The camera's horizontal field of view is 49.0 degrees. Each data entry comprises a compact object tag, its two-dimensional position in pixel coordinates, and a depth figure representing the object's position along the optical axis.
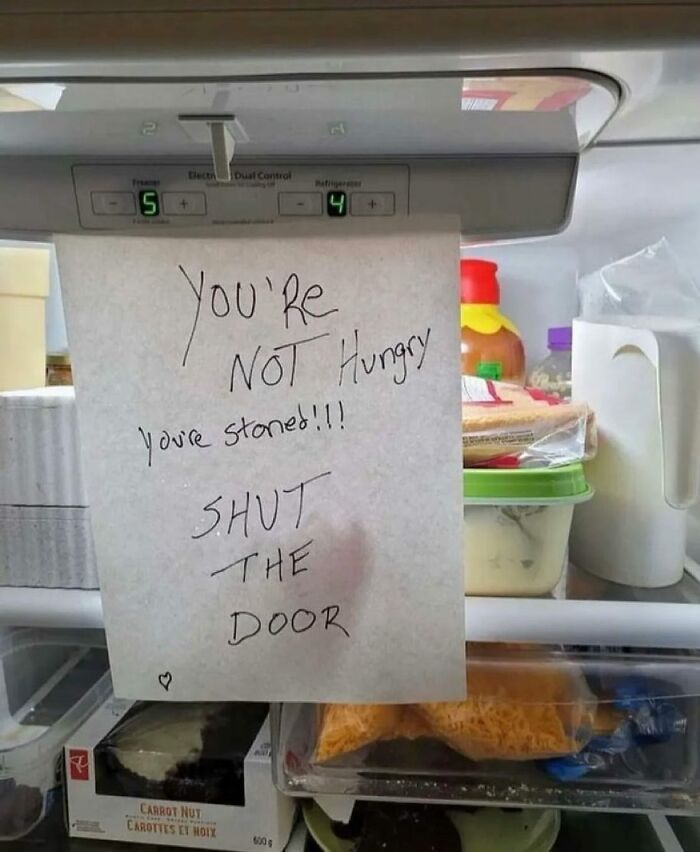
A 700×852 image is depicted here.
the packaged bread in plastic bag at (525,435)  0.60
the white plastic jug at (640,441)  0.59
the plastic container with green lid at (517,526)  0.58
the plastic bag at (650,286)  0.75
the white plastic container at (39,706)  0.71
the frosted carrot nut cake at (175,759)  0.66
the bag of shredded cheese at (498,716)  0.62
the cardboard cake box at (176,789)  0.66
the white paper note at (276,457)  0.52
